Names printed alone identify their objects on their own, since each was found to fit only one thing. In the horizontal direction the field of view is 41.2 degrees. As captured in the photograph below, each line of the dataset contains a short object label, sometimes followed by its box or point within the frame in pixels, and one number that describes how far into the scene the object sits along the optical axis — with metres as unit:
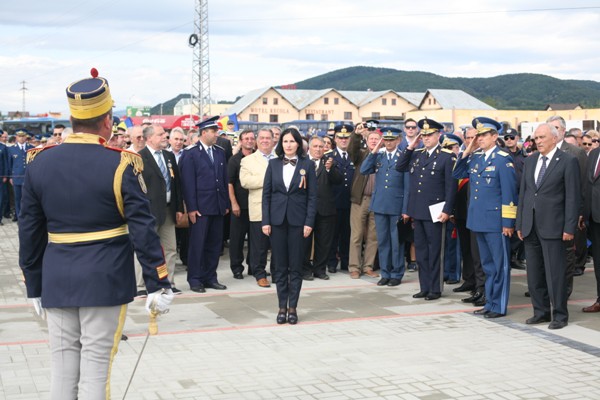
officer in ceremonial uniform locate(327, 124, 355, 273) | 11.84
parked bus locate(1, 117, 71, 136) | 56.34
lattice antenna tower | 54.69
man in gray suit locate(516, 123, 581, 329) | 8.20
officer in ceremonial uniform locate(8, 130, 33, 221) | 18.67
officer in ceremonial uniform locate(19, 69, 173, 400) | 4.43
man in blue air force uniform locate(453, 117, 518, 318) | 8.90
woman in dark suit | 8.62
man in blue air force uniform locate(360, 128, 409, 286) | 10.88
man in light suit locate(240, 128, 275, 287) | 10.95
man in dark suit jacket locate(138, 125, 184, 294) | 9.71
